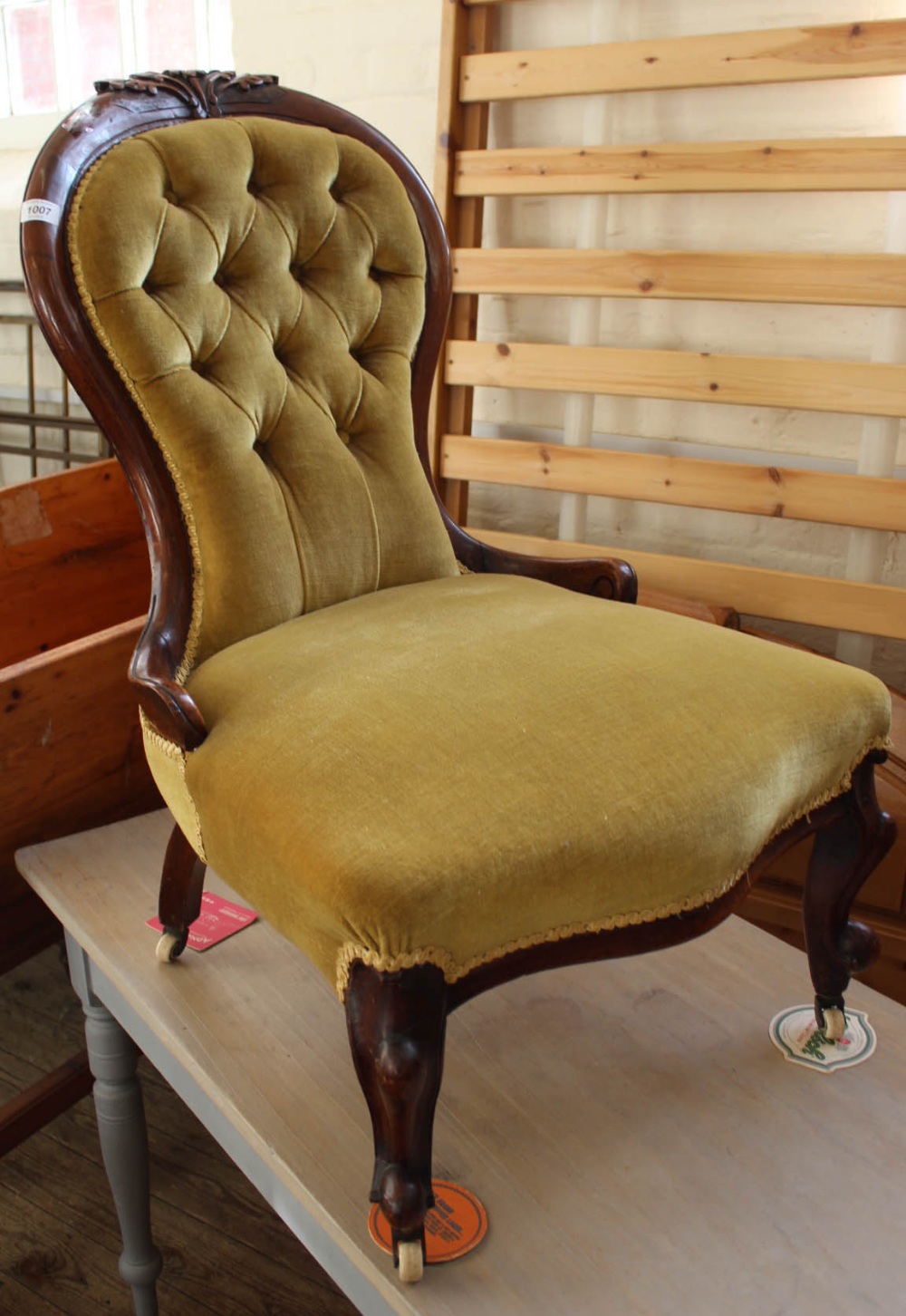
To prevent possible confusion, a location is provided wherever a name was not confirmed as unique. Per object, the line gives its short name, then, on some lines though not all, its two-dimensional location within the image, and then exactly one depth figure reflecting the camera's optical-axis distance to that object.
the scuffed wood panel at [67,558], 1.63
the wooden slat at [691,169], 1.38
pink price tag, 1.05
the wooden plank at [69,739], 1.12
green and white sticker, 0.90
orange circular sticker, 0.70
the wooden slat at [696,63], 1.34
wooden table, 0.69
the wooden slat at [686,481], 1.44
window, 2.51
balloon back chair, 0.64
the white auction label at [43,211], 0.85
